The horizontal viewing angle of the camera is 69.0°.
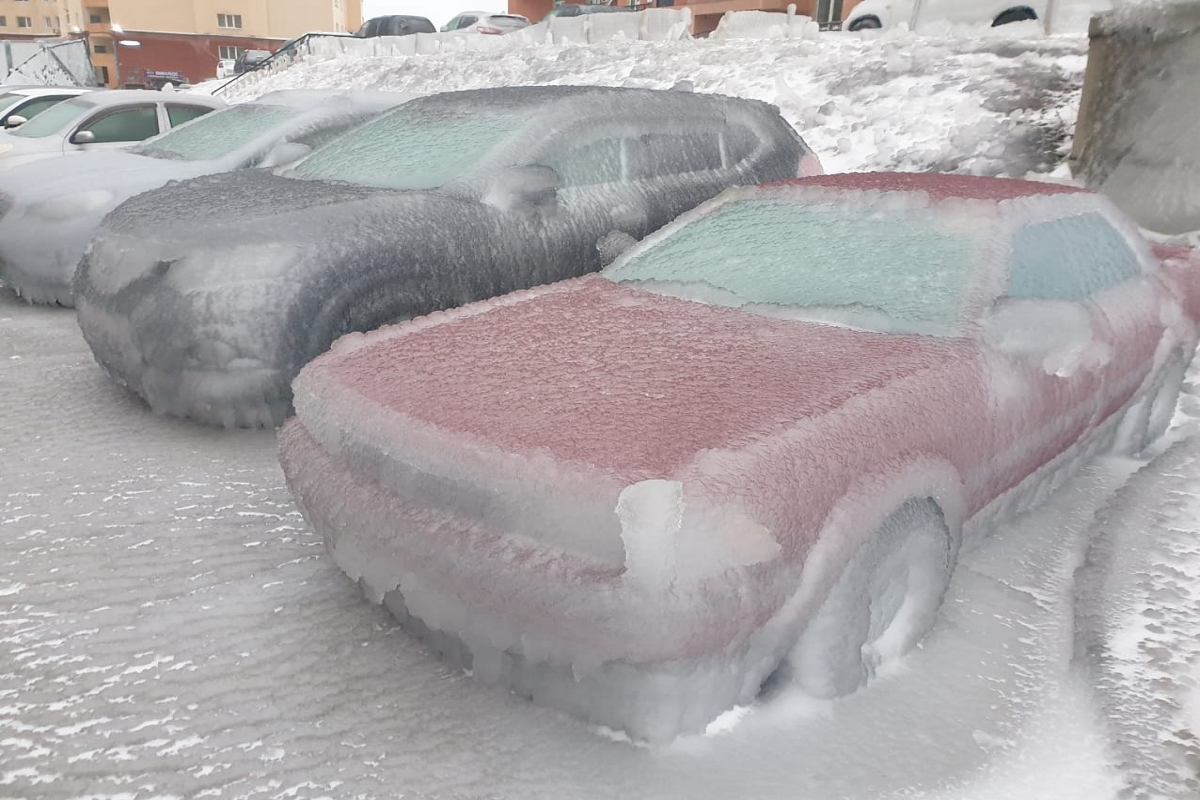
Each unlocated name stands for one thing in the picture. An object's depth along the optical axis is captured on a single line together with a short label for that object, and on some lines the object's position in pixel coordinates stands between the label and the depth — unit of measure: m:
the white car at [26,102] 9.09
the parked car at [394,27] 27.73
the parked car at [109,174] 5.37
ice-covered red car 1.78
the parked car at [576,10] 21.72
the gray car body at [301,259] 3.47
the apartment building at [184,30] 40.53
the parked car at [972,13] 9.73
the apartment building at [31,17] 51.97
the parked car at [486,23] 24.58
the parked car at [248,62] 26.72
